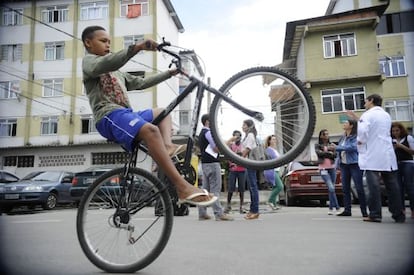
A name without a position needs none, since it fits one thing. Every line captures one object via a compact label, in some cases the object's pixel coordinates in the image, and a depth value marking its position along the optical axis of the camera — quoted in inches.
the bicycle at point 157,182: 92.8
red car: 268.7
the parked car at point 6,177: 345.0
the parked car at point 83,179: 188.4
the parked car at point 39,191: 315.9
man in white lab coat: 160.6
